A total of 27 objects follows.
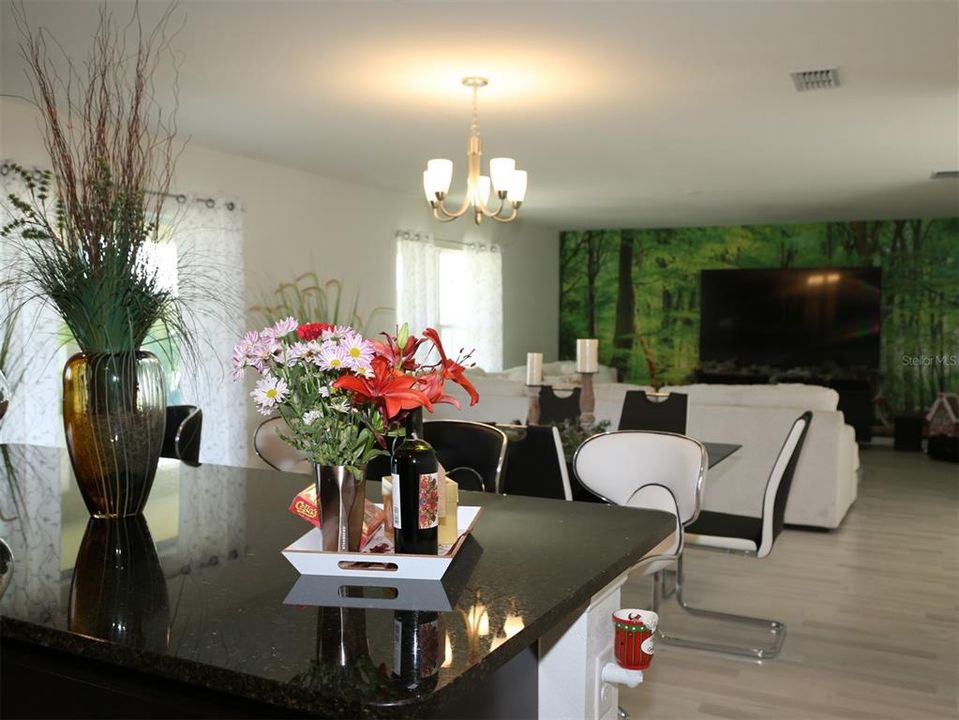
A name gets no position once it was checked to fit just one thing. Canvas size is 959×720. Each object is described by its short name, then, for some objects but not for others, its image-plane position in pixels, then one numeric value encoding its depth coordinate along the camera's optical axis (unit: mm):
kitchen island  1082
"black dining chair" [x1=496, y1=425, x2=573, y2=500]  3492
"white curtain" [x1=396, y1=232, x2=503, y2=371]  9188
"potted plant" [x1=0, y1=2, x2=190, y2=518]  1735
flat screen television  9680
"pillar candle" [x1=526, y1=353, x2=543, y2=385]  4043
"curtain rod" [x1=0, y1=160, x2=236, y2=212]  5730
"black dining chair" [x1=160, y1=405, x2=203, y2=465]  3619
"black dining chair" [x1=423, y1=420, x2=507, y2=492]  2654
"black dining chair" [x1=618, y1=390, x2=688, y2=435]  4242
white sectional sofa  5477
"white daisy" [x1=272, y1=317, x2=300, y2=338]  1517
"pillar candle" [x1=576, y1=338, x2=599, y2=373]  3838
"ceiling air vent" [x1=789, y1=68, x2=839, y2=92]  4056
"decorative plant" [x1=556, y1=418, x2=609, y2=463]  3865
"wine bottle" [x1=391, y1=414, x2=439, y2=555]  1429
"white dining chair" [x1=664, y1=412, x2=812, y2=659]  3365
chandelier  4305
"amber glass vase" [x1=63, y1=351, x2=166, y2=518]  1733
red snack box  1570
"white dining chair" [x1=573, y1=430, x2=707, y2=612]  2943
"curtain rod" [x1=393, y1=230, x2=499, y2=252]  8094
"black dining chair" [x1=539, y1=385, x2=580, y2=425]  4281
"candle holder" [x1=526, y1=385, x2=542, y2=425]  4098
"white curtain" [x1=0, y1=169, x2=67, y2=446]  4652
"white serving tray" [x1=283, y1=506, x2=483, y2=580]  1402
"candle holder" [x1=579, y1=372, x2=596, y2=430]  3894
